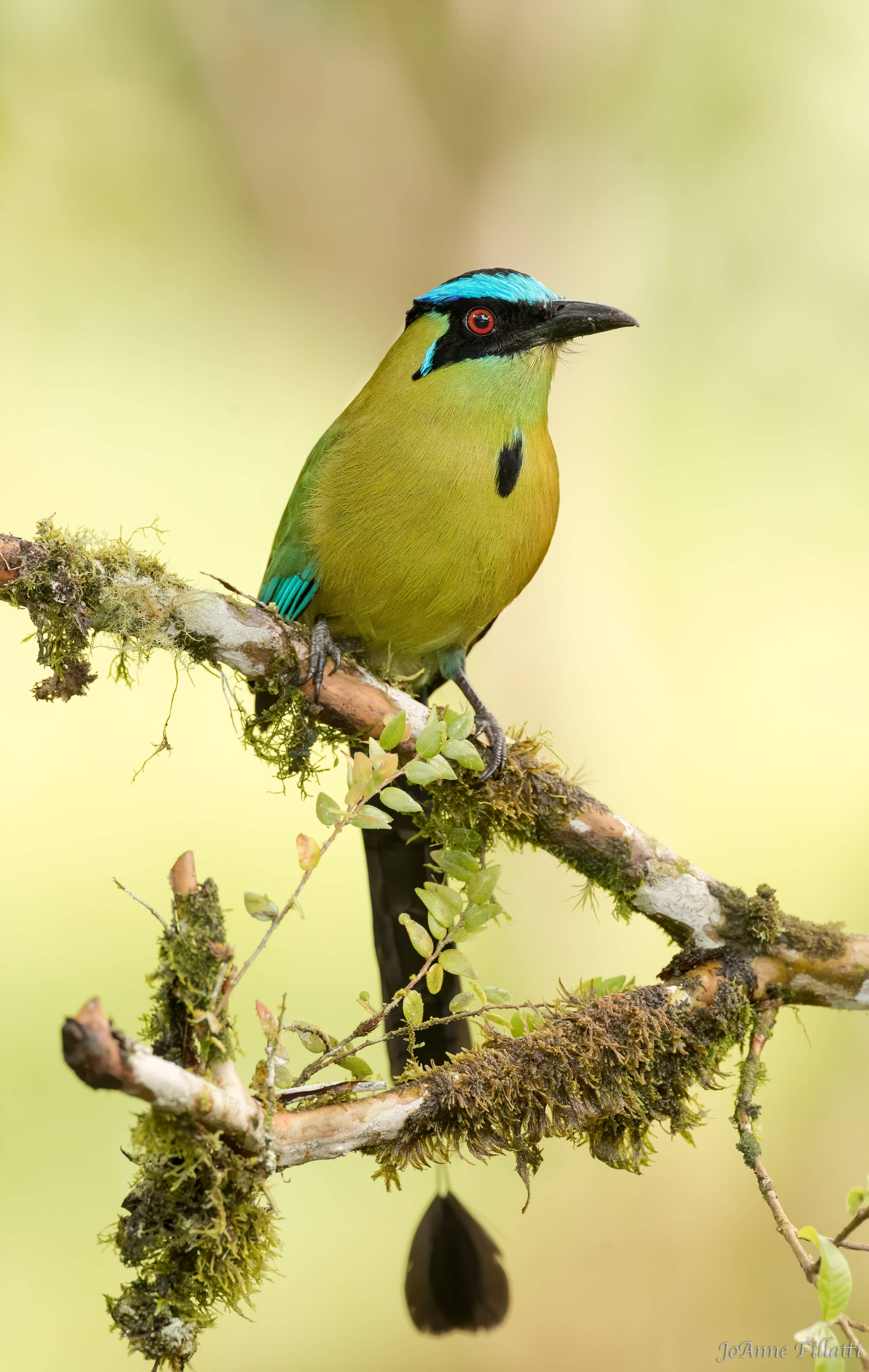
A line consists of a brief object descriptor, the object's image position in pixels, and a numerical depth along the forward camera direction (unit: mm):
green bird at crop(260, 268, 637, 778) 8609
